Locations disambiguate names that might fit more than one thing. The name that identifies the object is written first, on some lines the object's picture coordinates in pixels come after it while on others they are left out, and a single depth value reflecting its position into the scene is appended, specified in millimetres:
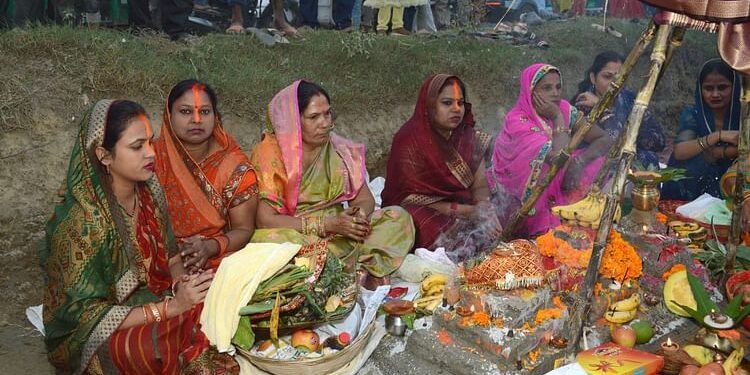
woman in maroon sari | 5262
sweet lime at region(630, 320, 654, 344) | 3803
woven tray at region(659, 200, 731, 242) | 4953
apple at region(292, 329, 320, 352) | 3607
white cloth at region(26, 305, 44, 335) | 4294
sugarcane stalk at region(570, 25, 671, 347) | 3266
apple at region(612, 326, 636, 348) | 3674
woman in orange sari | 4348
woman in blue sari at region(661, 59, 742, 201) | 5617
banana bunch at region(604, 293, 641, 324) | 3857
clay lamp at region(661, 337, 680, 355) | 3508
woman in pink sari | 5449
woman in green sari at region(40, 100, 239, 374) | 3373
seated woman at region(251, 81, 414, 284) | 4625
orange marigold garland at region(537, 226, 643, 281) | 3963
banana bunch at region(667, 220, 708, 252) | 4699
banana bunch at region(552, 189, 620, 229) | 4066
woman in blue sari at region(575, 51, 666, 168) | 6277
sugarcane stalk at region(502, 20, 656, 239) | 3486
